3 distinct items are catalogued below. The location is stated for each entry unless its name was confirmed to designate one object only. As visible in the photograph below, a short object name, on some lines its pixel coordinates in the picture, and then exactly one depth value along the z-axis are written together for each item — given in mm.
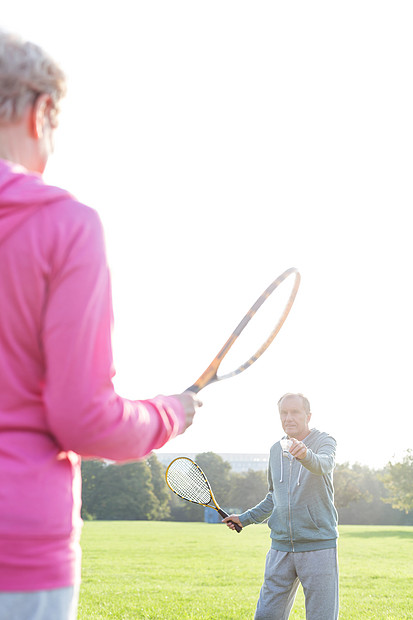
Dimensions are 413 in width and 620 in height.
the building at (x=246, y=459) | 100031
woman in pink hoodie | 1502
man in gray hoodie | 5699
